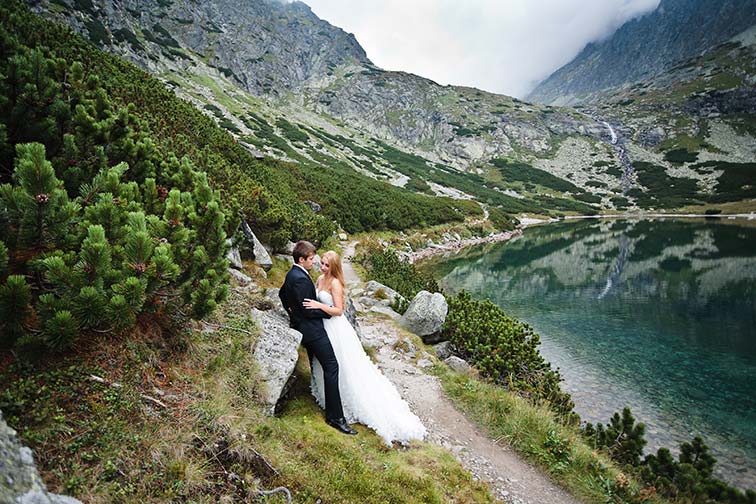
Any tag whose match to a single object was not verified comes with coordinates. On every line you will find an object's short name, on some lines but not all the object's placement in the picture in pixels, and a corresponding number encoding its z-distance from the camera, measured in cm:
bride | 588
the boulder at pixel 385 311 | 1418
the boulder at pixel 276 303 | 710
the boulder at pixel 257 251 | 1093
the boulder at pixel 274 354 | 528
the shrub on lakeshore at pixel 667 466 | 634
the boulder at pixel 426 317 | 1277
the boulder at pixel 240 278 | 842
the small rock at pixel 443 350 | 1190
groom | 559
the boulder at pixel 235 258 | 924
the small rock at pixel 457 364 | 1047
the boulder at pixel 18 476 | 200
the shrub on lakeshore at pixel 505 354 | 972
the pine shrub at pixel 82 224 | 289
